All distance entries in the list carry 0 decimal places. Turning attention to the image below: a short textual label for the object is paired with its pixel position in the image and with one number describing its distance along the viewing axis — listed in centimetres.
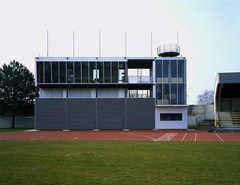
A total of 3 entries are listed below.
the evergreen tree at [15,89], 4331
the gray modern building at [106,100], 3644
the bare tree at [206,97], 11106
